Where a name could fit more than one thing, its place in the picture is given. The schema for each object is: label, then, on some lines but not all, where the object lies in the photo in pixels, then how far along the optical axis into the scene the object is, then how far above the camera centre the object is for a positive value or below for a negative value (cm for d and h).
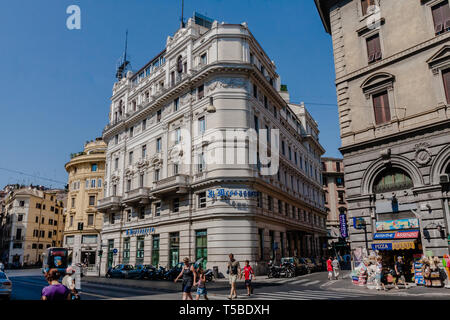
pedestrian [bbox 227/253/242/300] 1502 -140
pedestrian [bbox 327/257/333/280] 2488 -201
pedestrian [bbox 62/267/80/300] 946 -106
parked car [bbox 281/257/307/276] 2927 -214
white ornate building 3033 +826
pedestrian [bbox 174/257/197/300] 1212 -130
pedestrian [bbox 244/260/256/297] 1606 -168
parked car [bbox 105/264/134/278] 3312 -273
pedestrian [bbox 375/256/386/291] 1686 -171
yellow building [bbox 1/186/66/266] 7956 +439
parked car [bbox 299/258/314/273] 3217 -235
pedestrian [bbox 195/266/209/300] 1266 -163
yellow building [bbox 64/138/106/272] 5638 +620
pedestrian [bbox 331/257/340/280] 2495 -202
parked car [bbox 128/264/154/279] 3098 -266
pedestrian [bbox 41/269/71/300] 610 -83
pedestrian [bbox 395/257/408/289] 1760 -159
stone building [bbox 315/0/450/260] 1762 +645
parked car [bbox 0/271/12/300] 1412 -179
